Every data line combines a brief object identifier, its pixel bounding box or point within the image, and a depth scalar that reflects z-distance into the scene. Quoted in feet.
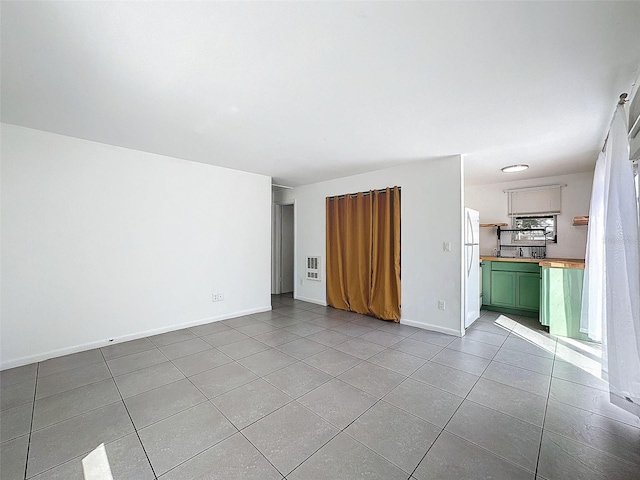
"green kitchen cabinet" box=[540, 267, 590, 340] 11.40
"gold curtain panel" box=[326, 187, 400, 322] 13.88
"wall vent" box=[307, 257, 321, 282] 17.57
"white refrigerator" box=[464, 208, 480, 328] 12.41
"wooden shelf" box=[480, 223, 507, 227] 17.01
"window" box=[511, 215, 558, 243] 15.69
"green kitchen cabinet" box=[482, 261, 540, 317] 14.46
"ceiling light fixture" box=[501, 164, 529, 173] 13.35
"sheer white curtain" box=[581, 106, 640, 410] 5.88
